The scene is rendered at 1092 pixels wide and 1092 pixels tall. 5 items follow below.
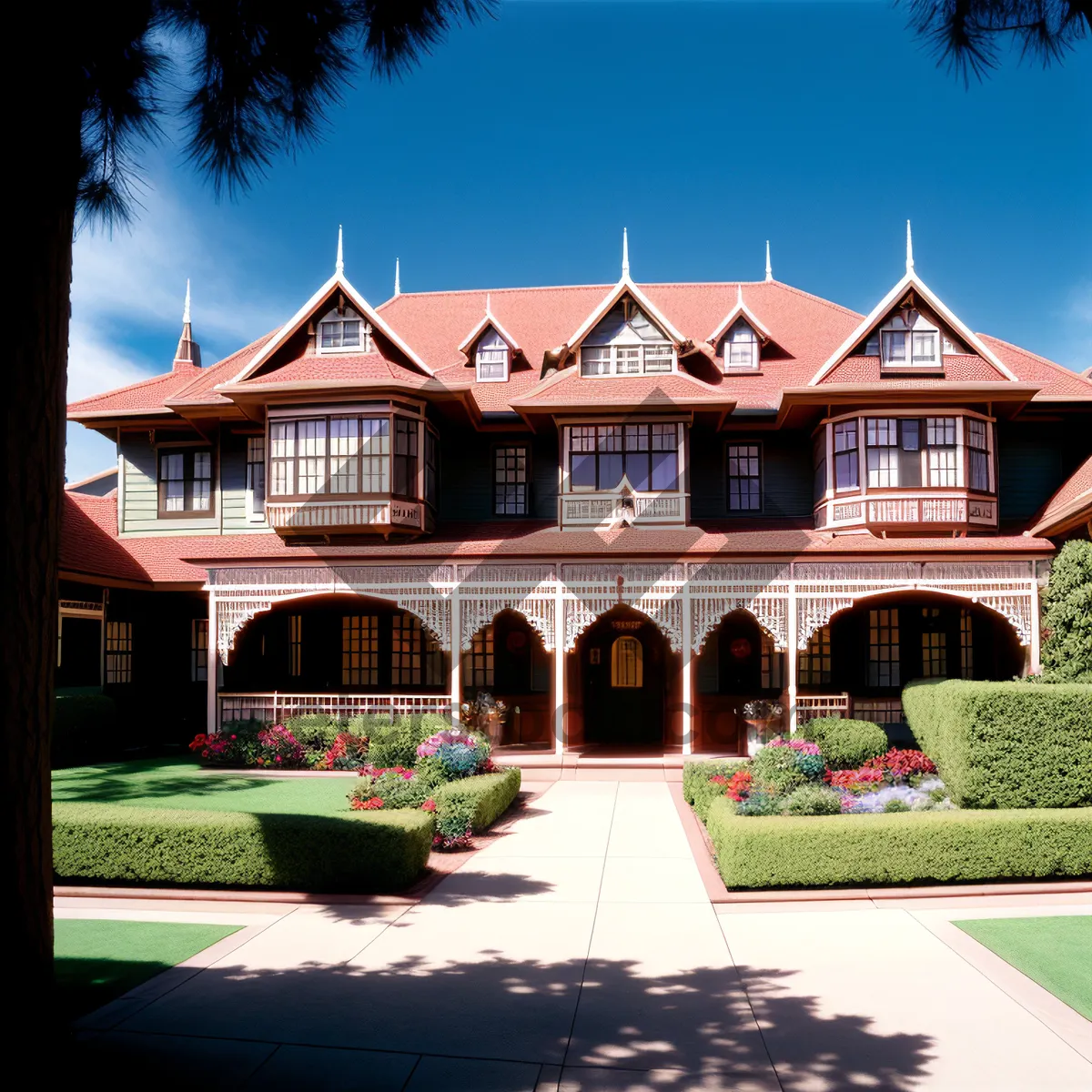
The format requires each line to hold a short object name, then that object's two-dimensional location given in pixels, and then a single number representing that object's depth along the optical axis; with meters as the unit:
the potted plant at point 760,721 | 19.52
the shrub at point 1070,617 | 17.73
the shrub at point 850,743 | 17.66
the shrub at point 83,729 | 19.30
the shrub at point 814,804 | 11.93
